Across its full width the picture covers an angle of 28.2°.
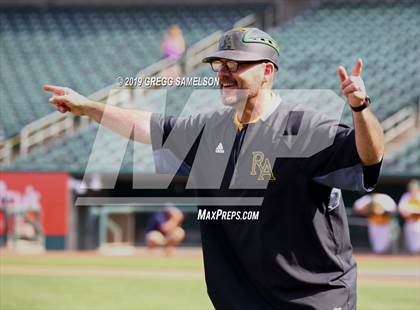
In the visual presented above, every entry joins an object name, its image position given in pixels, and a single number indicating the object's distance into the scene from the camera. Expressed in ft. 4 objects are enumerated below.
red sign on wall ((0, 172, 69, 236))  65.77
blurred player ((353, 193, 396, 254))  63.52
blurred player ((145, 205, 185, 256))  63.31
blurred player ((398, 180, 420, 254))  61.87
